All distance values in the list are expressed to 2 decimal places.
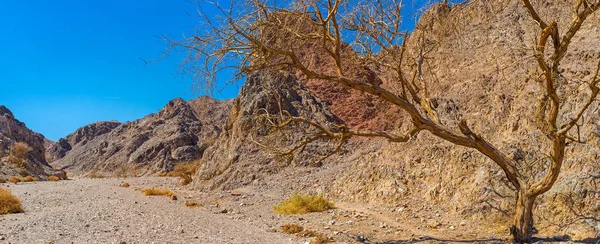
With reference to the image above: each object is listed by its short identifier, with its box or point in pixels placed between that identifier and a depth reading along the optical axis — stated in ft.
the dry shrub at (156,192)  64.14
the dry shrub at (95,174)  152.46
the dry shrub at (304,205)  41.70
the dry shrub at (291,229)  32.17
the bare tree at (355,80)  23.40
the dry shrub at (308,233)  30.81
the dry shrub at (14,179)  96.58
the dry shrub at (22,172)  110.11
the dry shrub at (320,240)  28.03
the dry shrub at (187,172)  81.89
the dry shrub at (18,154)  115.35
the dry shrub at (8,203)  39.60
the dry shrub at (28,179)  104.22
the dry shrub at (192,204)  50.39
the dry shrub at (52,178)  116.67
